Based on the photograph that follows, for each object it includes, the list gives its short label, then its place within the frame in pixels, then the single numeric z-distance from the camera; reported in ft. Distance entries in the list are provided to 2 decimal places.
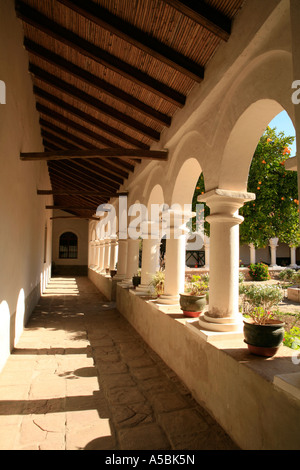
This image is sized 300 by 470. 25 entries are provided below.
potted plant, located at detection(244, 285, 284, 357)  8.44
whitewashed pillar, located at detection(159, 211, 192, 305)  16.74
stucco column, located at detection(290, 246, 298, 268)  67.51
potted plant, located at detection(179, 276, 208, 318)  13.29
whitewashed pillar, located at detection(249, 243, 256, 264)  58.49
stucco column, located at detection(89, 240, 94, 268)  61.77
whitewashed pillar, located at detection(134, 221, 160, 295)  22.15
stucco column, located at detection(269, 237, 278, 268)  62.49
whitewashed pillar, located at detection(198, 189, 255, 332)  11.05
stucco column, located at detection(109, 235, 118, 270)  36.78
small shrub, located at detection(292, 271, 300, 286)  33.56
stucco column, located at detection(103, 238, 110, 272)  45.01
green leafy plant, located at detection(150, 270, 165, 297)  19.42
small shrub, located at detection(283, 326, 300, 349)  11.34
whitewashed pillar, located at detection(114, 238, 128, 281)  31.60
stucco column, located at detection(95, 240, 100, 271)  50.66
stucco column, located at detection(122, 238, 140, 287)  27.50
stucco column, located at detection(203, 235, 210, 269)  46.38
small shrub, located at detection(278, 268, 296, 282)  45.01
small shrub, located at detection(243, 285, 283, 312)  22.55
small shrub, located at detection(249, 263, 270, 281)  47.09
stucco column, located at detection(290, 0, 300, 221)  6.32
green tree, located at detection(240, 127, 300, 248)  24.62
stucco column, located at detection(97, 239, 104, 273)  47.61
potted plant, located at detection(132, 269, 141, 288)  23.70
